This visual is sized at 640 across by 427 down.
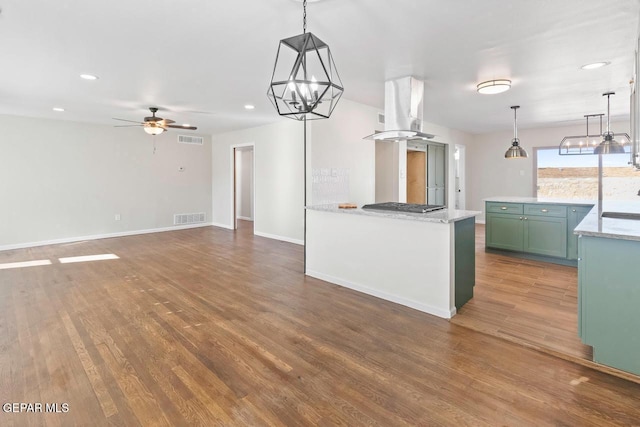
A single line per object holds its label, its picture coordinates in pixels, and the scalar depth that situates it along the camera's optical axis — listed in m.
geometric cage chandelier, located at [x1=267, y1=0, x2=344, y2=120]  1.45
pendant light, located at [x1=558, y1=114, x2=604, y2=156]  6.93
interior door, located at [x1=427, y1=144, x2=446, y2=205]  7.56
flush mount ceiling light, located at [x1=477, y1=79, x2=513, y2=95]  3.87
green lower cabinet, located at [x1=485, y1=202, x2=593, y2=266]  4.48
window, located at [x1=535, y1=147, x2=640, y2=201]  6.86
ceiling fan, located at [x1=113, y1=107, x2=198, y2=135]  5.29
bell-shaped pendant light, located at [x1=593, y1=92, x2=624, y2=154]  4.50
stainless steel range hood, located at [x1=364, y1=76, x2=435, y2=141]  3.75
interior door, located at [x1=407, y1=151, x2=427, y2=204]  7.44
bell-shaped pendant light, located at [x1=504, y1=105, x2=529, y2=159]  5.45
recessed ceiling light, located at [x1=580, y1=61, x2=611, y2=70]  3.33
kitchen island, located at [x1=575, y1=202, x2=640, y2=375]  1.99
